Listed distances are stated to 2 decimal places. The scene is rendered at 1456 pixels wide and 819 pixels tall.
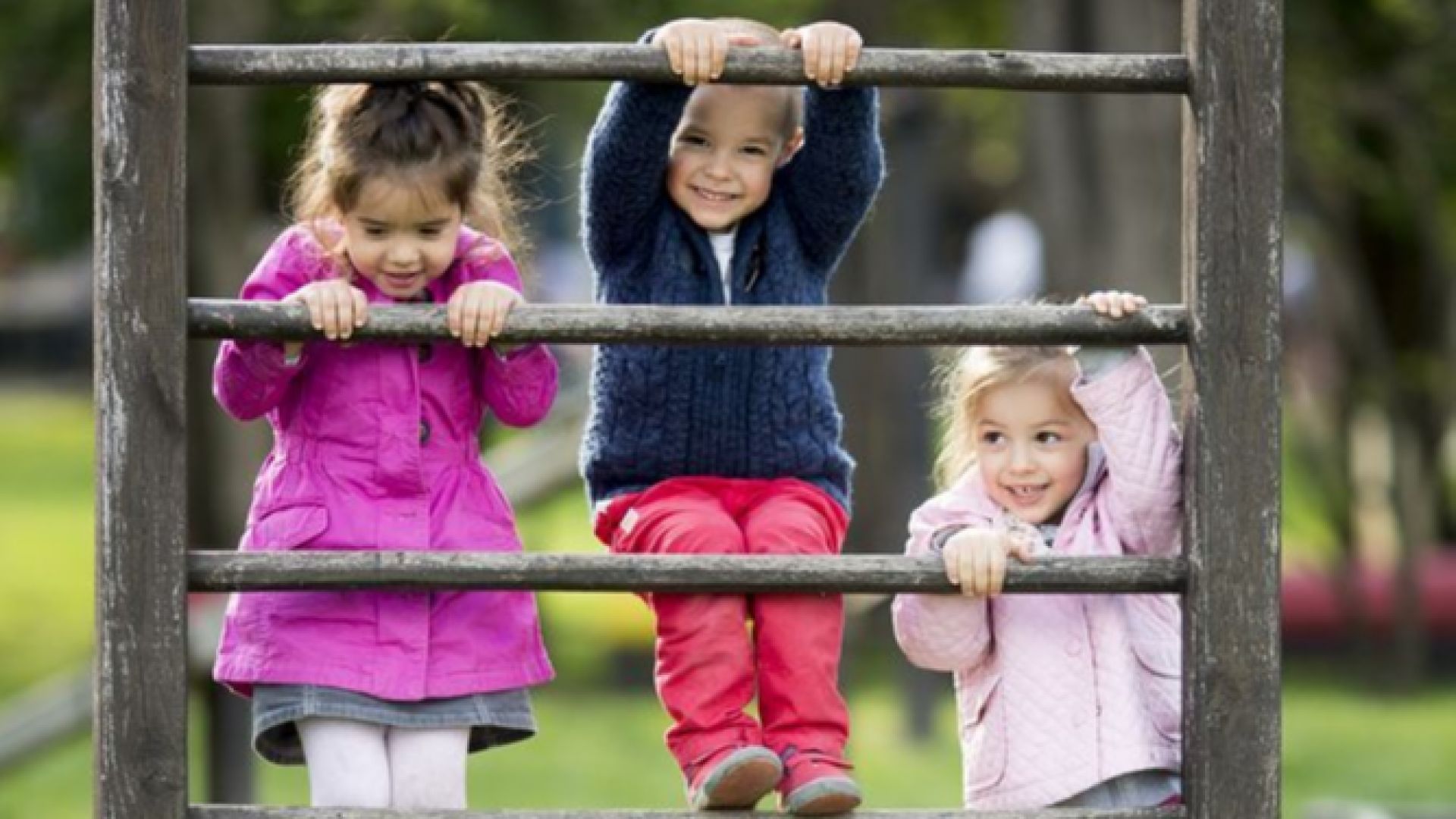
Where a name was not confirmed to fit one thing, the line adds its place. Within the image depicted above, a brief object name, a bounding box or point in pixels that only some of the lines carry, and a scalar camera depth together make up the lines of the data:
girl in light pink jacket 7.10
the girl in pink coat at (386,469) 6.97
